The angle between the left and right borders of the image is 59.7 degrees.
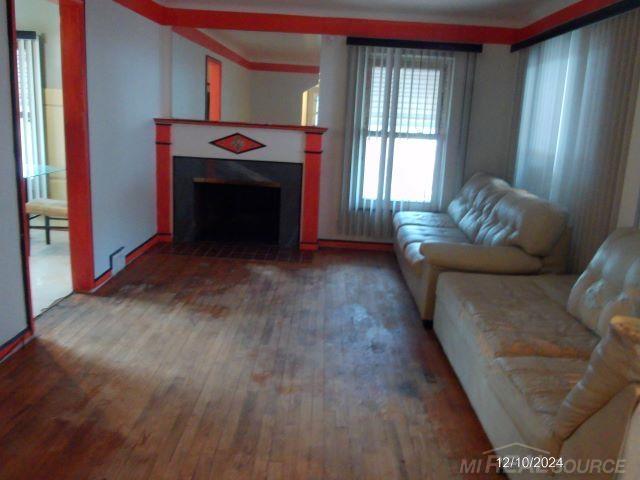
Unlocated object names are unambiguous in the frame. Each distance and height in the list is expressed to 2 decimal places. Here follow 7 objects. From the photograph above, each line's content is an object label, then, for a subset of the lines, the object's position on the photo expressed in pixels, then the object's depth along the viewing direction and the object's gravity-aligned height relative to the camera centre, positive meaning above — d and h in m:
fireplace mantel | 5.19 -0.22
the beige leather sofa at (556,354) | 1.46 -0.84
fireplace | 5.29 -0.79
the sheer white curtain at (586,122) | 3.23 +0.09
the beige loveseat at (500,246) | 3.41 -0.72
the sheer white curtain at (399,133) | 5.17 -0.05
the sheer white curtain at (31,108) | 5.52 +0.01
